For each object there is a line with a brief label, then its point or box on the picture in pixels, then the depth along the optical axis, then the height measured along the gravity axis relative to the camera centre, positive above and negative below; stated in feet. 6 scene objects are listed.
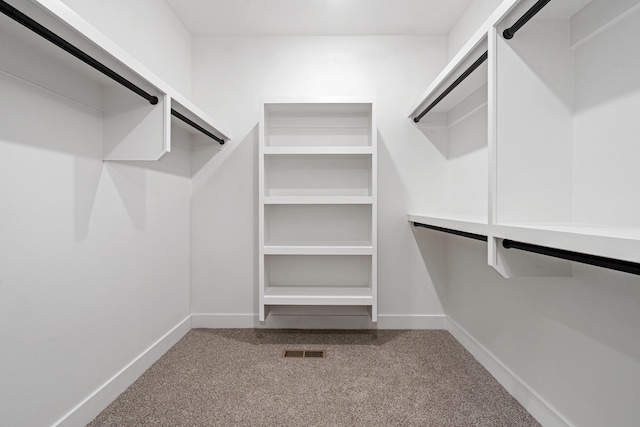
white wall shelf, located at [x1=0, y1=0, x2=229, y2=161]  3.20 +1.79
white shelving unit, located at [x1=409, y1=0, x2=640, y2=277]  3.67 +1.08
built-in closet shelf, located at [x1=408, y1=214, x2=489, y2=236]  4.44 -0.23
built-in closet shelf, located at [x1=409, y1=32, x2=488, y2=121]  4.65 +2.34
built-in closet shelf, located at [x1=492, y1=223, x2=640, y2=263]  2.42 -0.25
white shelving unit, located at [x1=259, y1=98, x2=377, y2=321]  8.16 +0.40
